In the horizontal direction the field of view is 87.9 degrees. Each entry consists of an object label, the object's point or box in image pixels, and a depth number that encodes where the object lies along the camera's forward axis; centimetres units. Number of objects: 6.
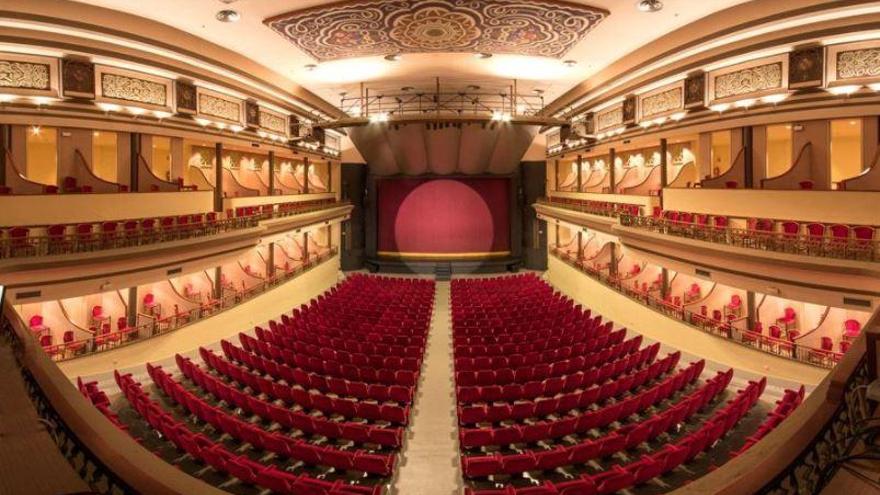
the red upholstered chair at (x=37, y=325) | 1062
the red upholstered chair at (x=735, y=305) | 1286
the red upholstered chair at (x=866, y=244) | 802
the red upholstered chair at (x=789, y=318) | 1160
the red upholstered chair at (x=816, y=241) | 867
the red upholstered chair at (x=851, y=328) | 1029
